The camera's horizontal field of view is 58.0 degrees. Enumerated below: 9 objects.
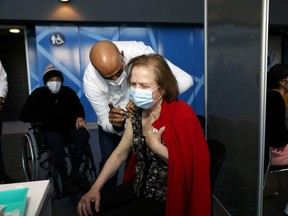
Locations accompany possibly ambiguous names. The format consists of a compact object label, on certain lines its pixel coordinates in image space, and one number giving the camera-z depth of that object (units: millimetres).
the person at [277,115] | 1797
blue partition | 4887
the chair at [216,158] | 1077
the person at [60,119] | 2203
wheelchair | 2129
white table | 775
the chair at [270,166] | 1845
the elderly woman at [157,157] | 1107
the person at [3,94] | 2523
